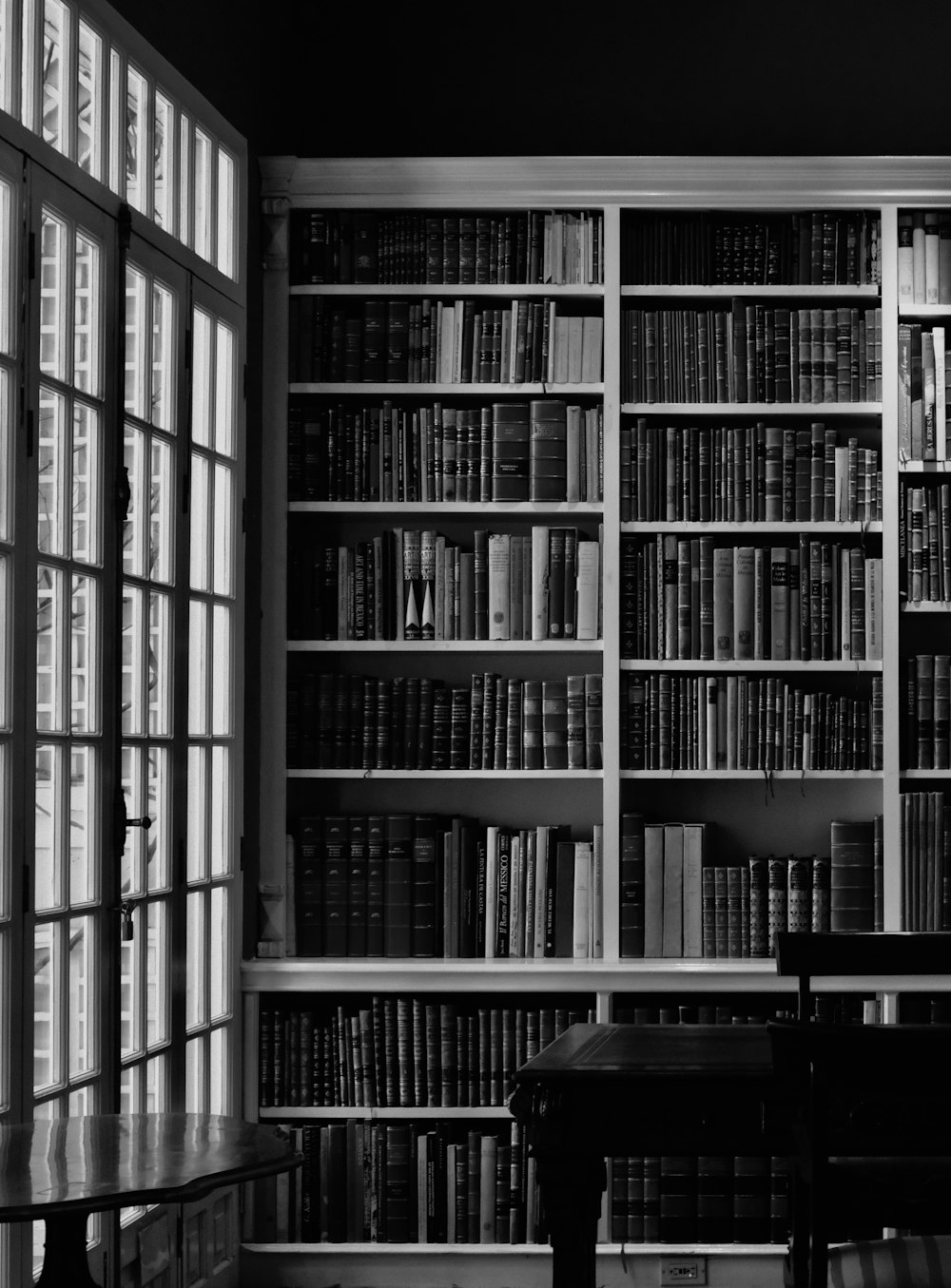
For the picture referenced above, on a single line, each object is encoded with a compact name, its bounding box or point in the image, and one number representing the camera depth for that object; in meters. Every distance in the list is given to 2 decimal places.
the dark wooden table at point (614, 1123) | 2.56
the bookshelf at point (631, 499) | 4.18
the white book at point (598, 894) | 4.18
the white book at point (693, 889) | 4.16
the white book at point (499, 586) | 4.24
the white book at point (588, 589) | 4.23
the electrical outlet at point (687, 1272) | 3.97
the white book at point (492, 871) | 4.20
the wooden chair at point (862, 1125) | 2.12
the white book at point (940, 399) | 4.21
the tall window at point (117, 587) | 2.83
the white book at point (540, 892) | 4.18
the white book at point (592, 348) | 4.27
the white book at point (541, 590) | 4.24
